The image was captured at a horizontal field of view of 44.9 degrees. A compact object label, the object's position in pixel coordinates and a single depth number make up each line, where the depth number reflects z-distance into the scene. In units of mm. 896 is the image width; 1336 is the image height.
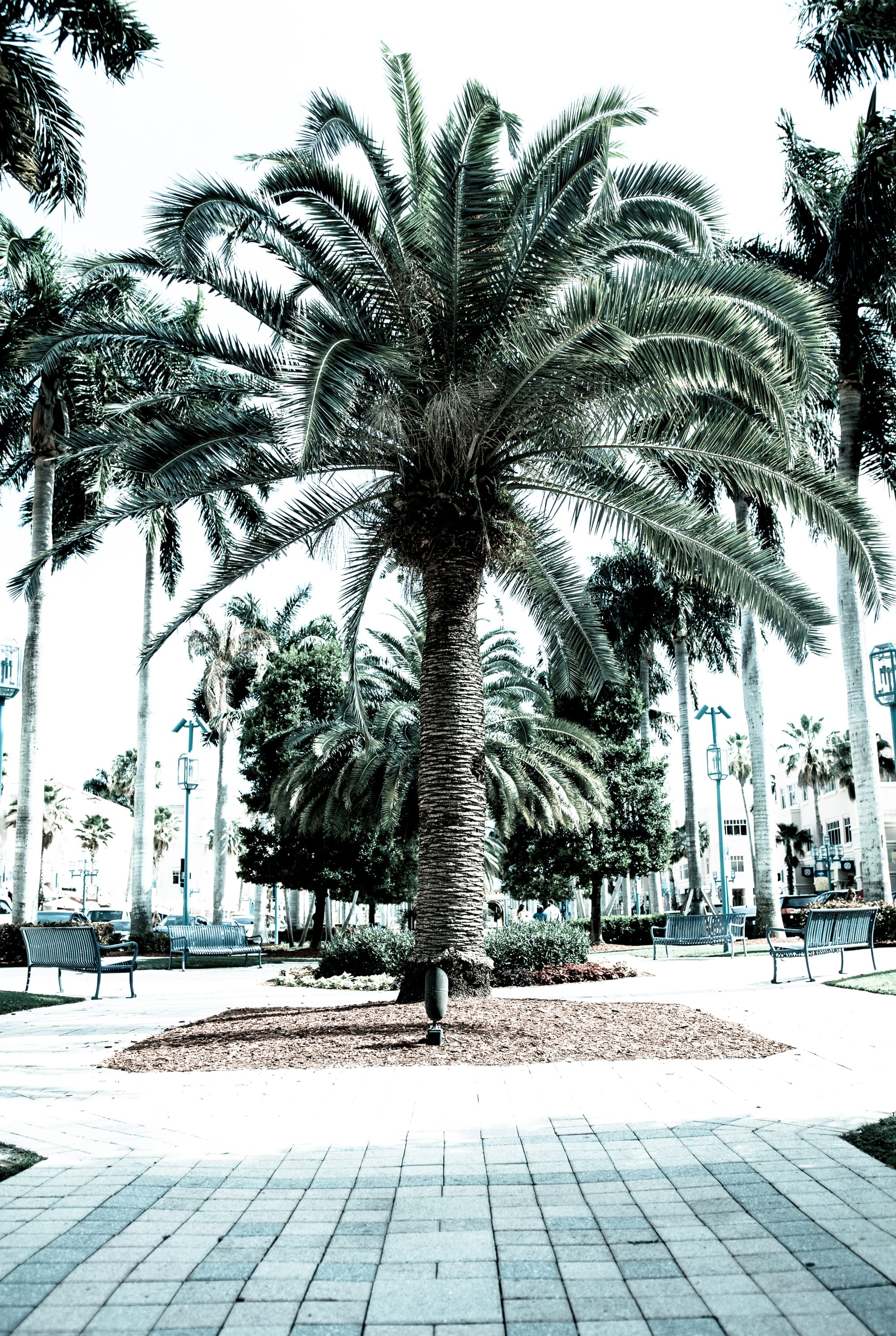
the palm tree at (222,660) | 39594
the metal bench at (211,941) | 22578
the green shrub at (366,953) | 18234
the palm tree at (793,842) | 88000
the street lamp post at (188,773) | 29594
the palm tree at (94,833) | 74000
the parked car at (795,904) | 32566
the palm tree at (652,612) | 35250
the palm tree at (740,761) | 93562
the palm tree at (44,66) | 10938
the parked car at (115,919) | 41781
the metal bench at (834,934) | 14109
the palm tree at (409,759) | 23469
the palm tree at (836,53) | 15094
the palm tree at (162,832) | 83688
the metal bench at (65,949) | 14172
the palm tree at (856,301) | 20406
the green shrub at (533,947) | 16656
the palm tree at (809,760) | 83562
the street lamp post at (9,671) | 17703
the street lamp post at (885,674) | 17422
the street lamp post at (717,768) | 29531
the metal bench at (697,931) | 19609
